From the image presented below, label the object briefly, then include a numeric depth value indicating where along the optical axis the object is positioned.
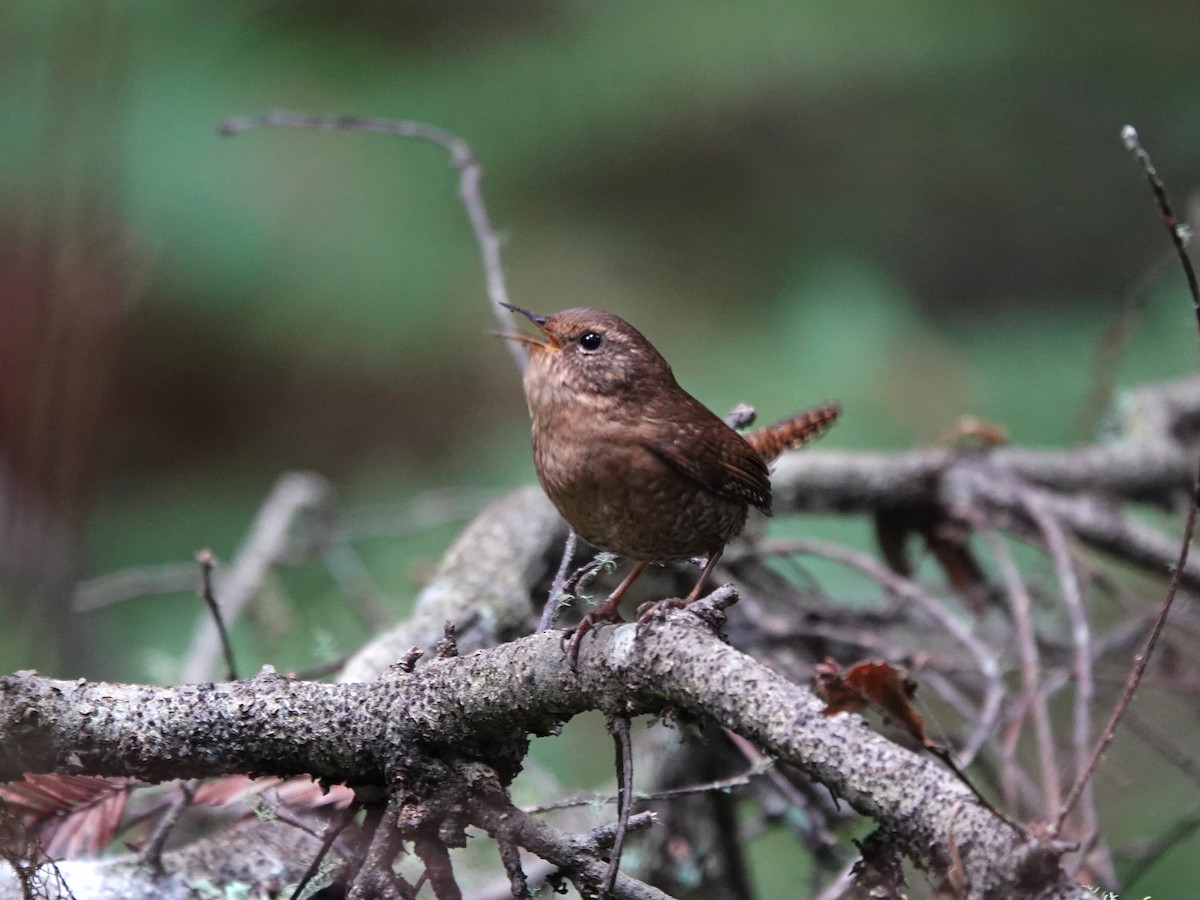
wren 4.44
